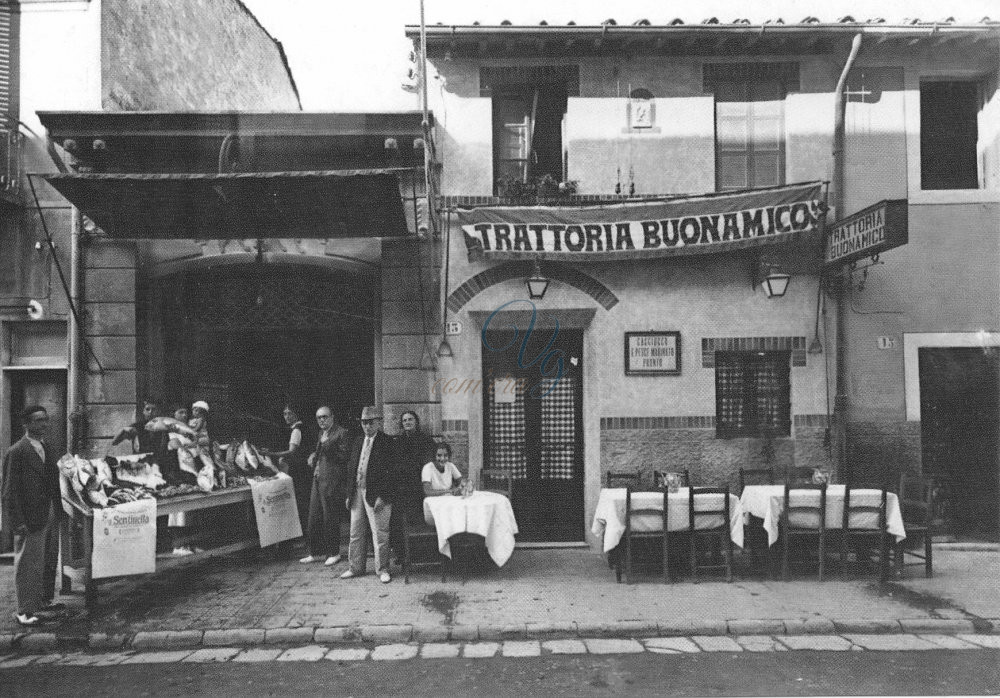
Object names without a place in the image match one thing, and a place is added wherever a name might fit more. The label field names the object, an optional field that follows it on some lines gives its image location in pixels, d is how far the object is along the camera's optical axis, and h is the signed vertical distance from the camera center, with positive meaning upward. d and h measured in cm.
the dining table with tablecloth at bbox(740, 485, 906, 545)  725 -156
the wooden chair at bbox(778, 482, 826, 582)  731 -161
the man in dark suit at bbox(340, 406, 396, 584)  744 -139
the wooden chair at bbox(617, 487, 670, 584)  716 -174
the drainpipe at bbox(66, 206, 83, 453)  858 +15
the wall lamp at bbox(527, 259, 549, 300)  871 +105
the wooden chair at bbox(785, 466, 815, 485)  857 -138
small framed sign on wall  900 +13
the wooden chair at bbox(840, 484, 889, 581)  723 -168
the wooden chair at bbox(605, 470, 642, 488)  846 -140
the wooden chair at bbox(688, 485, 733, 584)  720 -159
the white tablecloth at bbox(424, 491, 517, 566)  728 -162
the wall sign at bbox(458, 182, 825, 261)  870 +179
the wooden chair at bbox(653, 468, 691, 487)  778 -132
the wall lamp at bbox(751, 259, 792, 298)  850 +109
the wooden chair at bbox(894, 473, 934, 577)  737 -181
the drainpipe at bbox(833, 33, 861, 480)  890 +64
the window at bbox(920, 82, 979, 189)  928 +309
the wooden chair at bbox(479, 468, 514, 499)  830 -145
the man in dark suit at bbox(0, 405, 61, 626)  619 -126
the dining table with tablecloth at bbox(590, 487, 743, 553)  727 -161
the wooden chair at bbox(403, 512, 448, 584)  730 -184
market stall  659 -138
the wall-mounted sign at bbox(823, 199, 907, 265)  749 +152
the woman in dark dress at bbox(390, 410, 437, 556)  803 -114
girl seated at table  766 -122
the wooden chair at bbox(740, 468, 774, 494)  840 -139
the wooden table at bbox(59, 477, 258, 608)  655 -153
